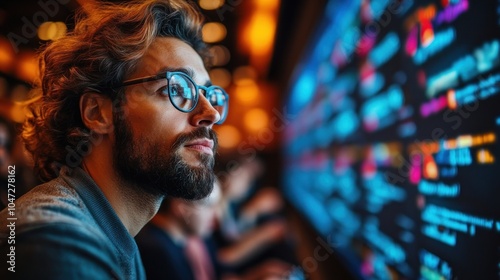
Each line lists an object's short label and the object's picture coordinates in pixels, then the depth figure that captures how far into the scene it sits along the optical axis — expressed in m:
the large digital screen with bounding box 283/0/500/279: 0.91
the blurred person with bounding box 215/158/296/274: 3.23
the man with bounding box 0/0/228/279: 1.06
